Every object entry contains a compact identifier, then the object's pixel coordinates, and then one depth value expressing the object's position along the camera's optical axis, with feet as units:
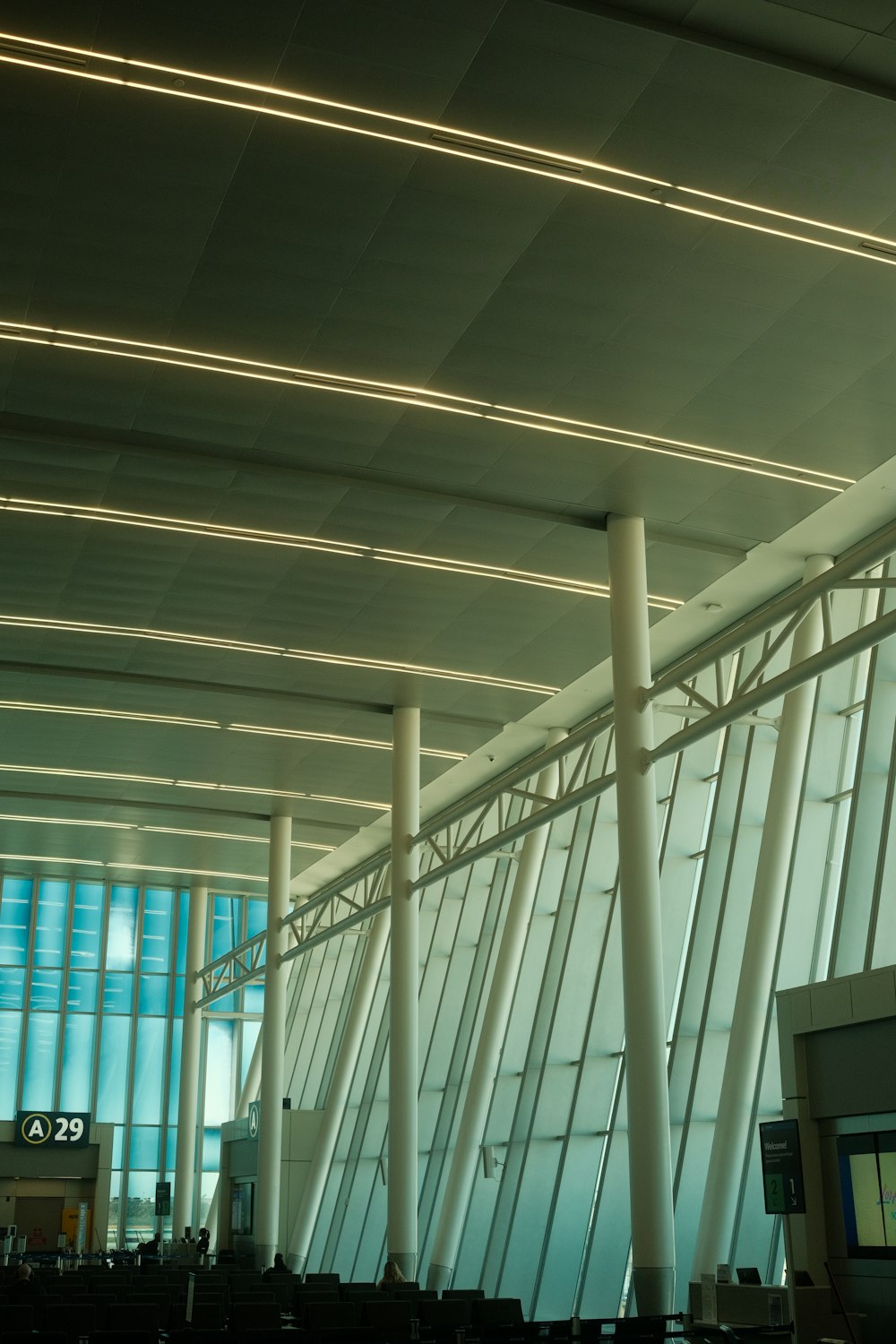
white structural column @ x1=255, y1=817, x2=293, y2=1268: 95.91
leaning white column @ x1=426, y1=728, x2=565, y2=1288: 78.95
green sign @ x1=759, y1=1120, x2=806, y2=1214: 43.32
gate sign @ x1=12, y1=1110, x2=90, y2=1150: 126.00
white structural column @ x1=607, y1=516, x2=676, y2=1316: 49.19
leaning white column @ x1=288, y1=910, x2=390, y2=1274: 102.99
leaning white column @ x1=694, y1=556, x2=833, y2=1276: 53.21
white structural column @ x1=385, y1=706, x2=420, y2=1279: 71.00
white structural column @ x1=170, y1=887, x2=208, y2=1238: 126.82
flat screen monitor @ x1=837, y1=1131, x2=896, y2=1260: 40.47
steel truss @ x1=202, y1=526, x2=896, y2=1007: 47.34
